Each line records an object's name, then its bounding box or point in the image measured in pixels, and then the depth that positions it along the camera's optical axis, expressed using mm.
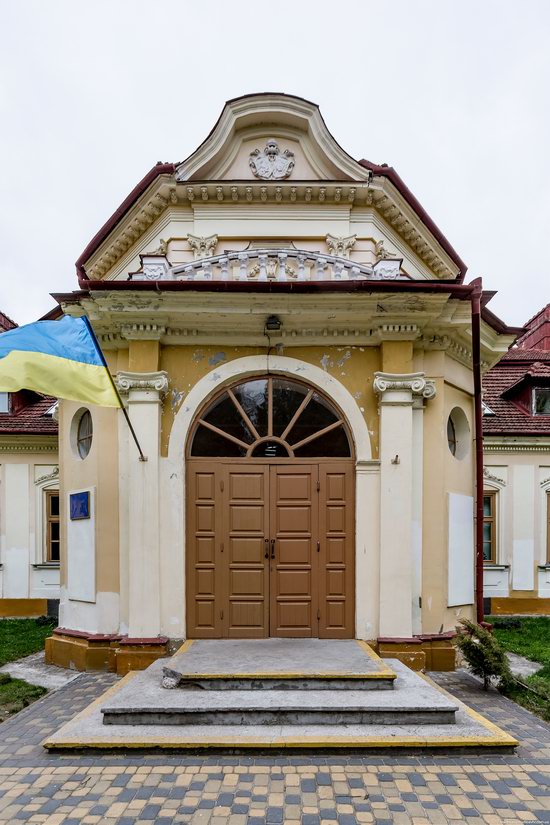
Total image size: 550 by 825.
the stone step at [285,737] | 4355
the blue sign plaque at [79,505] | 6992
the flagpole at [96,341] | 5662
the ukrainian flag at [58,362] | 5348
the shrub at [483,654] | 5785
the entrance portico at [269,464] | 6359
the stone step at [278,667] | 5129
